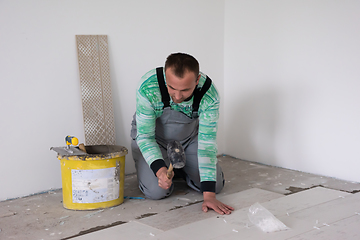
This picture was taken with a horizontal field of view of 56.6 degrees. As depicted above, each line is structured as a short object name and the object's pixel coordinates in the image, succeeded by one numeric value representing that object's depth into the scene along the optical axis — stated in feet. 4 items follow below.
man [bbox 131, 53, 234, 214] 5.40
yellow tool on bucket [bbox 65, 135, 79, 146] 6.42
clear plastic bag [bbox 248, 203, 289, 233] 5.07
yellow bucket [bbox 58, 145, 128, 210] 6.18
